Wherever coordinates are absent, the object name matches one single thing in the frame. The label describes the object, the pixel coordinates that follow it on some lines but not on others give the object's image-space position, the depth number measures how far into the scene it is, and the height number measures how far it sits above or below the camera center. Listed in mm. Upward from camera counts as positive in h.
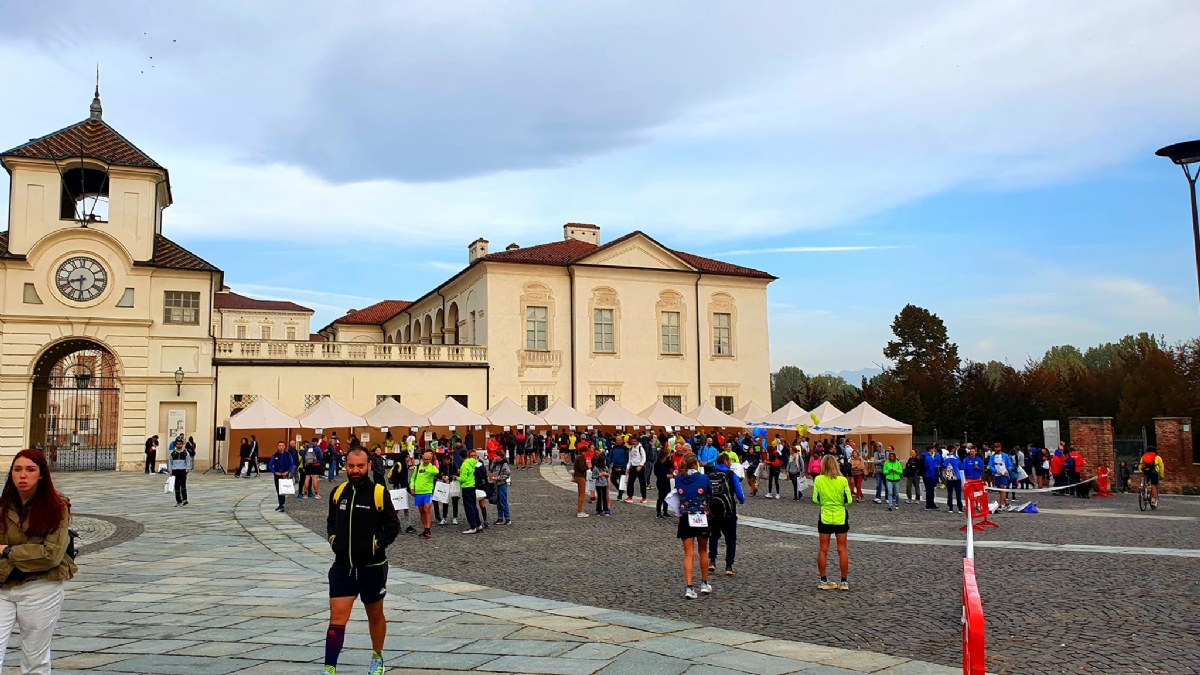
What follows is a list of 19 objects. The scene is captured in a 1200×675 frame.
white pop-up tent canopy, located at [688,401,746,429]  36625 -324
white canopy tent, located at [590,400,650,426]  35438 -186
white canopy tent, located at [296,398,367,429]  30422 +23
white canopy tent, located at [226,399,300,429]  29828 +31
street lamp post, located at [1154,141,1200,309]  15156 +4262
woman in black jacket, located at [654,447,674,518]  18969 -1330
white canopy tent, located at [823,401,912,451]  30391 -542
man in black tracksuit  6207 -918
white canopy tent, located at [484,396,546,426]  34375 -61
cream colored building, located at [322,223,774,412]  41875 +4413
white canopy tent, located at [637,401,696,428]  36219 -229
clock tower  32250 +4948
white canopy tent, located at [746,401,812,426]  34781 -317
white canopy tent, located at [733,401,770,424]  38625 -163
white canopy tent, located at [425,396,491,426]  32719 -16
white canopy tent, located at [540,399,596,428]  34906 -129
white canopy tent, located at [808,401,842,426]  32969 -179
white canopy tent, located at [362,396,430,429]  32375 +0
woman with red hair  5047 -774
